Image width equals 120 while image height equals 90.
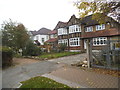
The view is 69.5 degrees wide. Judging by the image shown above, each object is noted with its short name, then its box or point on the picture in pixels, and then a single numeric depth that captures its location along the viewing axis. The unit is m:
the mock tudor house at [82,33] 16.78
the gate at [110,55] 6.09
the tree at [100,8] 5.98
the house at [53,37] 27.14
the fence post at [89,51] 7.12
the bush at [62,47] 20.84
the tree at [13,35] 15.46
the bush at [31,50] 16.34
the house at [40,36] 36.42
